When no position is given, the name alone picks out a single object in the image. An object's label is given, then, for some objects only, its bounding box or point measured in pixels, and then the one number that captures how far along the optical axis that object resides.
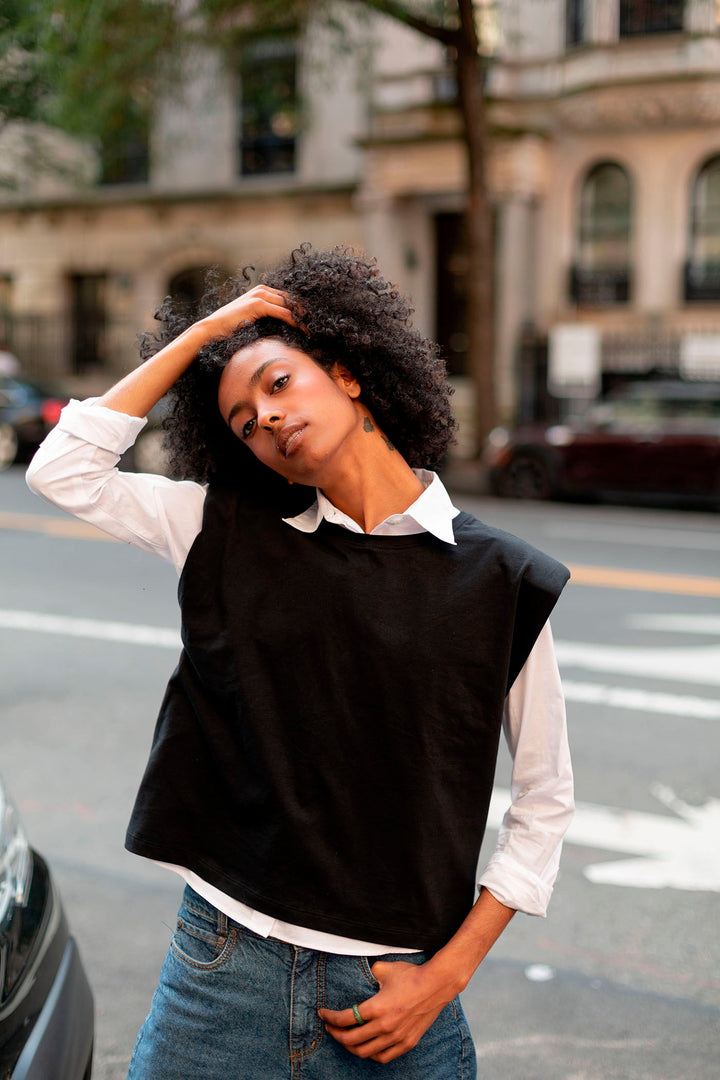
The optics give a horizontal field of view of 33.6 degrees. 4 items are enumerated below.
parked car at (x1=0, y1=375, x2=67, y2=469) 17.91
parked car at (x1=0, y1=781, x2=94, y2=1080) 2.02
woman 1.67
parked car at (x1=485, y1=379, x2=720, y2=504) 14.39
